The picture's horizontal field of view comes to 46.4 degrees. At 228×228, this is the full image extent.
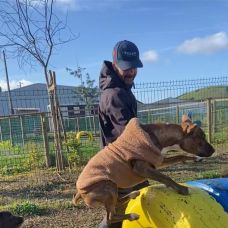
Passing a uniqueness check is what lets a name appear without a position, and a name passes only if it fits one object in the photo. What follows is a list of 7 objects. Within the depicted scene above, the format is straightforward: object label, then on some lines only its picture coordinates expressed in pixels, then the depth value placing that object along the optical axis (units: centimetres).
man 202
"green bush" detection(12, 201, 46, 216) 373
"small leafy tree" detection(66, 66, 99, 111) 1748
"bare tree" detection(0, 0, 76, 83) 658
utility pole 606
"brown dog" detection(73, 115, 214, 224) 182
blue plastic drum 219
